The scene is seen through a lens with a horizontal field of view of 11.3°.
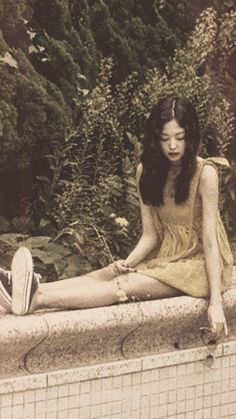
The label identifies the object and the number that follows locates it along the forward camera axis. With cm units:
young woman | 523
